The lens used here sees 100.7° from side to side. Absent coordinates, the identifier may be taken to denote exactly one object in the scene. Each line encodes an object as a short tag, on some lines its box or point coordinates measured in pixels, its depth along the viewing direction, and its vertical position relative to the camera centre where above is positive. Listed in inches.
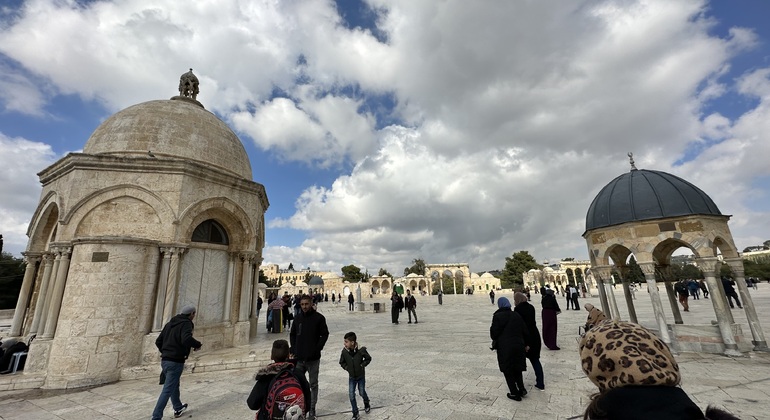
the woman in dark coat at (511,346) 196.4 -35.4
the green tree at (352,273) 3307.6 +203.7
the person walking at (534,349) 215.3 -40.7
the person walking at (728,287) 527.5 -10.3
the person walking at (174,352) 187.5 -30.8
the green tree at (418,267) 3159.7 +229.7
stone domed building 292.4 +56.5
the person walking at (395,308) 606.6 -31.1
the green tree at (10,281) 988.6 +68.3
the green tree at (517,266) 2300.7 +149.7
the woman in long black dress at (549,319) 321.4 -32.5
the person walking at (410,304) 613.4 -24.8
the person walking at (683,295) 588.4 -23.2
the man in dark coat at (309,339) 182.5 -25.6
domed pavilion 303.9 +47.0
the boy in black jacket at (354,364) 176.3 -38.4
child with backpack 107.1 -33.4
